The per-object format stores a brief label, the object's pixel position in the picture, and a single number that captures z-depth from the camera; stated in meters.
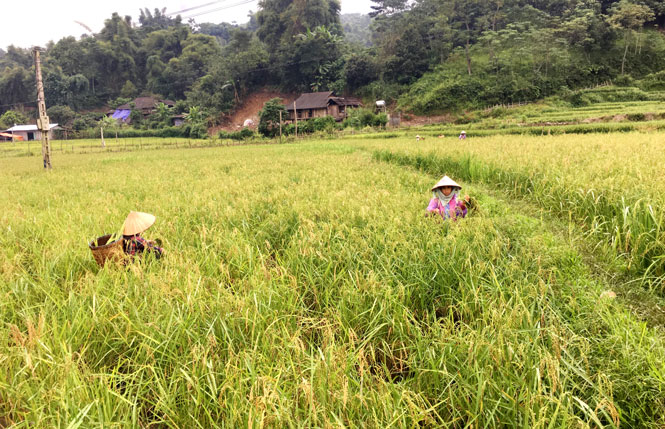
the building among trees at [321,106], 45.41
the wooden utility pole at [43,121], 13.07
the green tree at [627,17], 37.38
